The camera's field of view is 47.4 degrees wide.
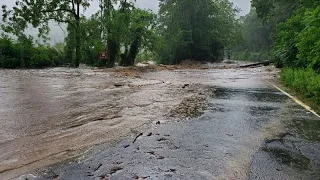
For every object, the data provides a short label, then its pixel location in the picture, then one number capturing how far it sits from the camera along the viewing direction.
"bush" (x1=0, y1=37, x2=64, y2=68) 33.09
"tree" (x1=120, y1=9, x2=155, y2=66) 39.41
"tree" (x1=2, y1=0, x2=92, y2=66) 34.82
